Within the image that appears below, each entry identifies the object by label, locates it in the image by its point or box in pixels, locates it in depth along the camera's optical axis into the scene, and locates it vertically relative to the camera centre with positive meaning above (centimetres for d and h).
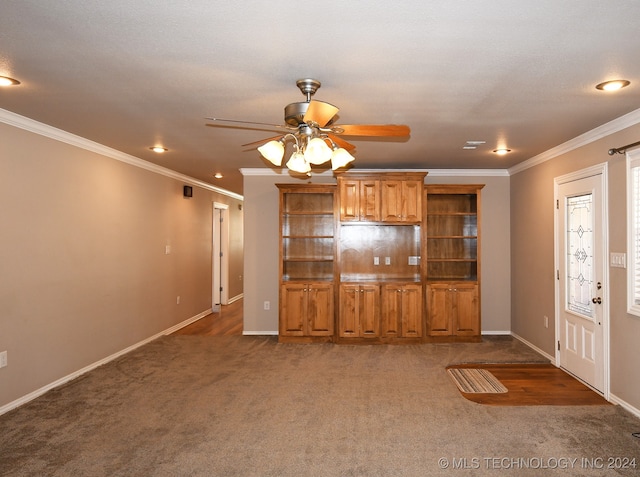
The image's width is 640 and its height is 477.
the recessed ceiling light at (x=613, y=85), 271 +107
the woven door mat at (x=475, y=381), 401 -143
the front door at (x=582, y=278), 386 -36
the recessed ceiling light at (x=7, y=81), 268 +110
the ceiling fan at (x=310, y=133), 230 +70
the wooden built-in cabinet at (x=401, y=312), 560 -93
